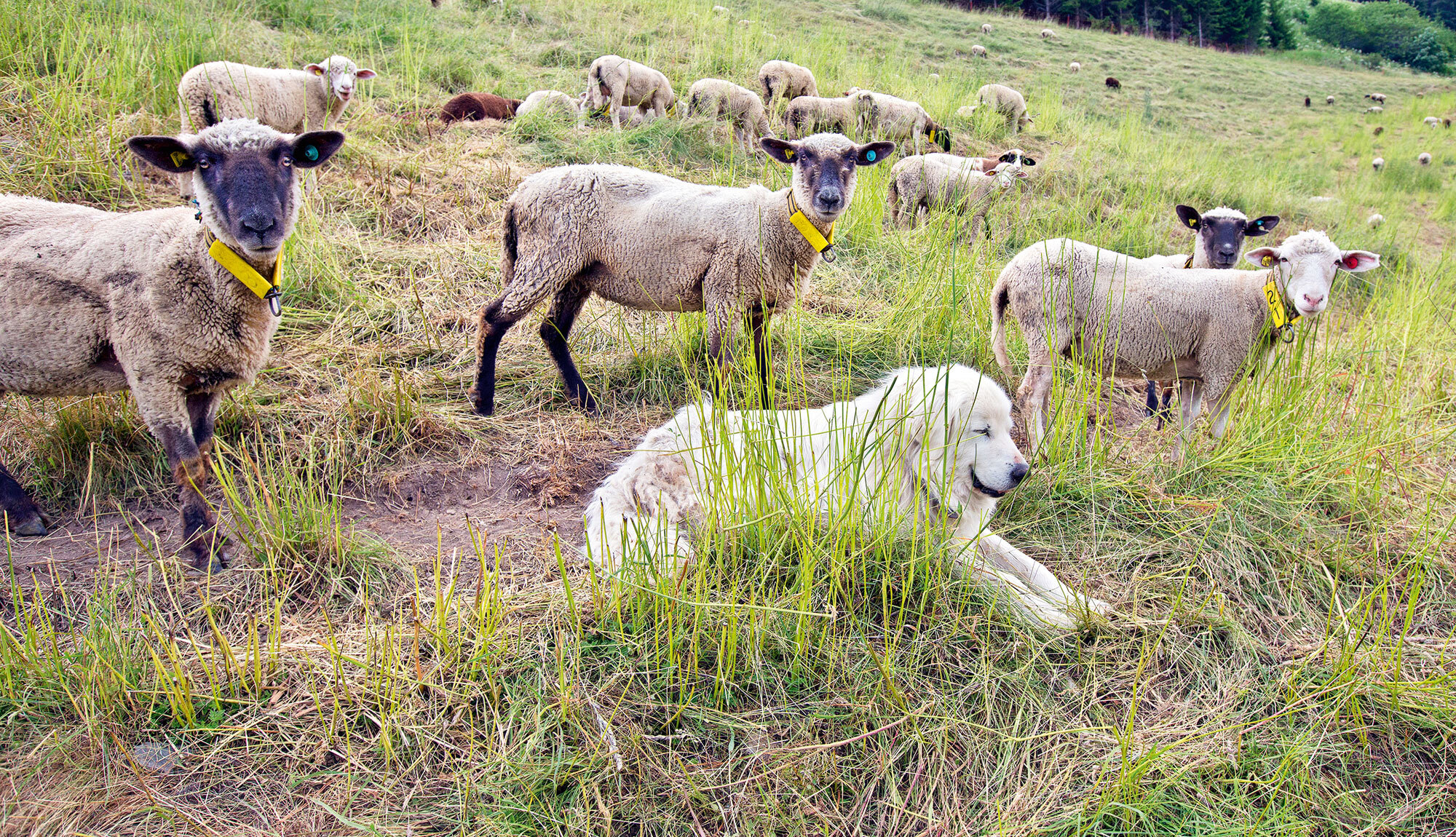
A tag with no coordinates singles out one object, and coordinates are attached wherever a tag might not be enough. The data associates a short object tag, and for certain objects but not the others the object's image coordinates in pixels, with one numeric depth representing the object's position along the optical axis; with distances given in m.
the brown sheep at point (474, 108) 8.32
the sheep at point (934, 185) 7.86
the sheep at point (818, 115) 10.34
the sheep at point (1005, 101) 12.80
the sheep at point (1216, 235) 5.80
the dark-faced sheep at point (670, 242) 4.51
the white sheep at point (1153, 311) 4.68
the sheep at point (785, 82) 10.99
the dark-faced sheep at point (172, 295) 3.11
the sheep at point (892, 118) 10.32
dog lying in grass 2.81
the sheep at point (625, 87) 9.66
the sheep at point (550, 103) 8.56
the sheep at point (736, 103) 9.98
